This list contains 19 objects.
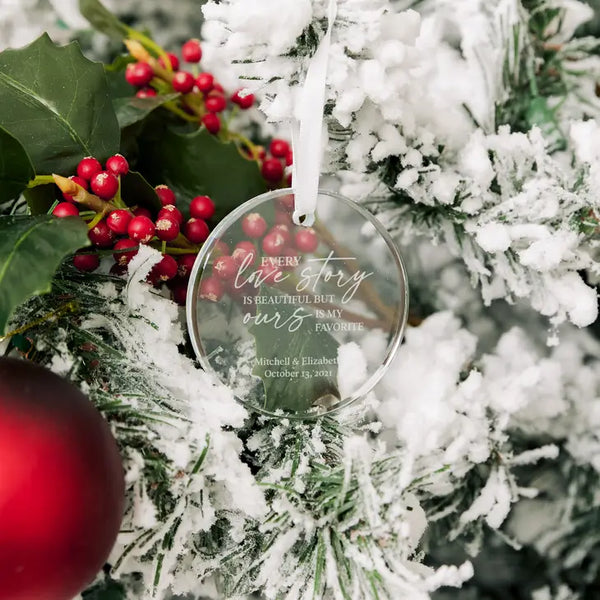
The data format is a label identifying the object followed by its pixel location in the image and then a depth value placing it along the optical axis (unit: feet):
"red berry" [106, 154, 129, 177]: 1.76
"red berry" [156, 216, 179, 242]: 1.79
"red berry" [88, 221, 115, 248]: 1.75
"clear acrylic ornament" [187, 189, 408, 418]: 1.77
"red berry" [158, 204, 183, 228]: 1.82
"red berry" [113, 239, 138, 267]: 1.74
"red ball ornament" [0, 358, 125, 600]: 1.24
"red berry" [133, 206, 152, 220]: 1.86
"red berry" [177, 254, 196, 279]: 1.93
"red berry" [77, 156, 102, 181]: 1.73
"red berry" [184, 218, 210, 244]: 1.95
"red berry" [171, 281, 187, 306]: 1.95
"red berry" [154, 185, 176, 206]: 1.94
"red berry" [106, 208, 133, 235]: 1.71
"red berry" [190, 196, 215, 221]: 2.01
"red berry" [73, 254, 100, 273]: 1.78
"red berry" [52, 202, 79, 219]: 1.69
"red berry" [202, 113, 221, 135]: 2.32
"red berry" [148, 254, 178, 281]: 1.81
